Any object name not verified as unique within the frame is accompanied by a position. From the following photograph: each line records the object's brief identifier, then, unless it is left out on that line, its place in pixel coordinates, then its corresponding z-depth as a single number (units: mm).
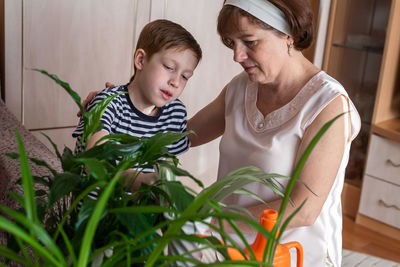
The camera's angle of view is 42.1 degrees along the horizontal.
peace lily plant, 614
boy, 1447
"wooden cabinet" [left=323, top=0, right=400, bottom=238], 2955
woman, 1358
